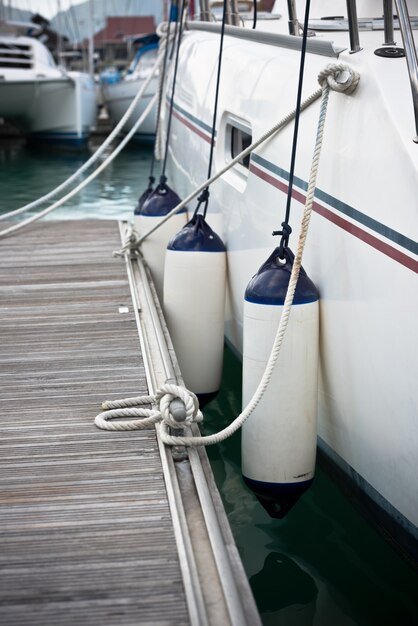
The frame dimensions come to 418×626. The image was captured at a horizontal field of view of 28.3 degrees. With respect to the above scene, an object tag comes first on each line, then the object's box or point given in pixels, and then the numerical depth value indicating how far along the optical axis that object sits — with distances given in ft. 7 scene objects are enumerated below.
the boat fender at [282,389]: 10.15
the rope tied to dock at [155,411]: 9.90
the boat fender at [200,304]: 13.96
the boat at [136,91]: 63.26
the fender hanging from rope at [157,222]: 17.98
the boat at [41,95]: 57.21
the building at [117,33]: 183.83
